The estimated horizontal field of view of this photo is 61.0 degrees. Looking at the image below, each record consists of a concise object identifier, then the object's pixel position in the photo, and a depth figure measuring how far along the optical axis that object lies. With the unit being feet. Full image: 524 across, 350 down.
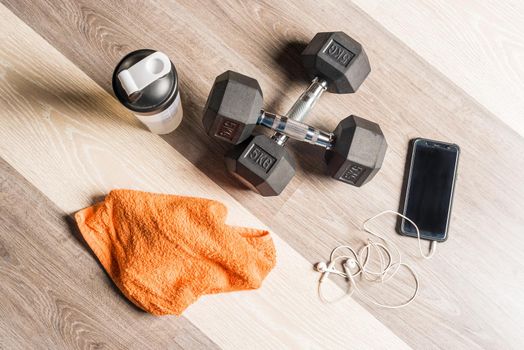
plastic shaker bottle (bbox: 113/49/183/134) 2.02
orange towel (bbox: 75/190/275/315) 2.64
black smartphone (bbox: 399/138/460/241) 2.81
